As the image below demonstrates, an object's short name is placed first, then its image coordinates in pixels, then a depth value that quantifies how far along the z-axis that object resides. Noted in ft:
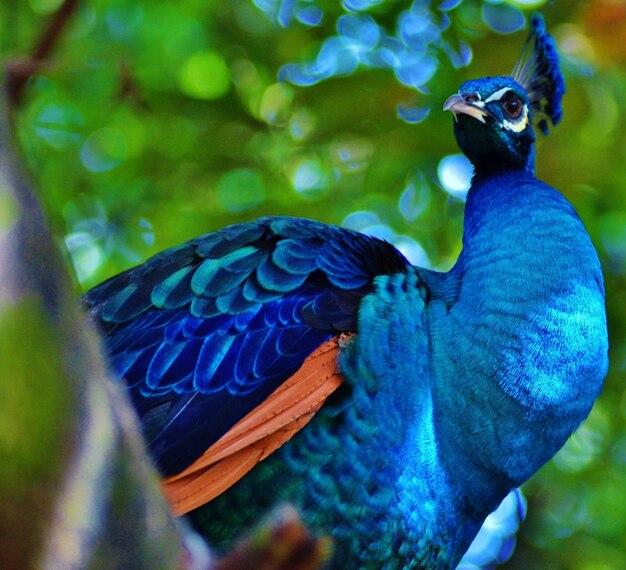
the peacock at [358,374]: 24.91
